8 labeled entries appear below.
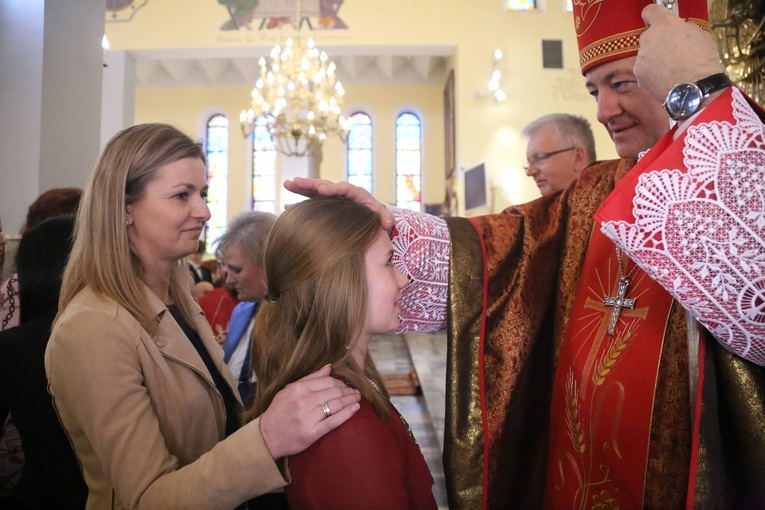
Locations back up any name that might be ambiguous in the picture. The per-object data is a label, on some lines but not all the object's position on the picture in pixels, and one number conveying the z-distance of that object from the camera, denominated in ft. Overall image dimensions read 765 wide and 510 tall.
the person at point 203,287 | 18.36
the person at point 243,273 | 10.15
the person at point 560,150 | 10.79
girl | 3.58
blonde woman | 3.77
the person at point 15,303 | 6.38
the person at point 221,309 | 11.96
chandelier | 27.99
